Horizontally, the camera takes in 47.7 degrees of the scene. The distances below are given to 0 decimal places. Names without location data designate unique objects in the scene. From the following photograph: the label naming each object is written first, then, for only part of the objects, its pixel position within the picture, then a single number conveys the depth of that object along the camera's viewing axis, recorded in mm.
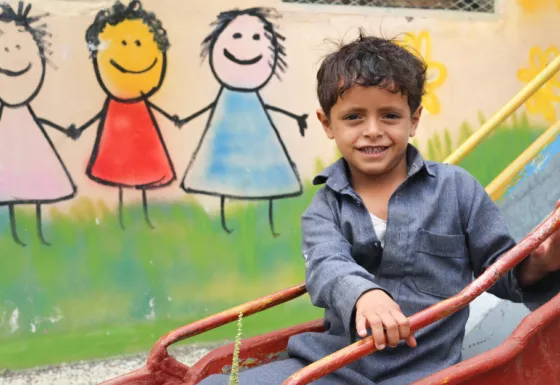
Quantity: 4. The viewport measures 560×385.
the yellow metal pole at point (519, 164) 3209
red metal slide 1478
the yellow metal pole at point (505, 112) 2631
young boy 1764
